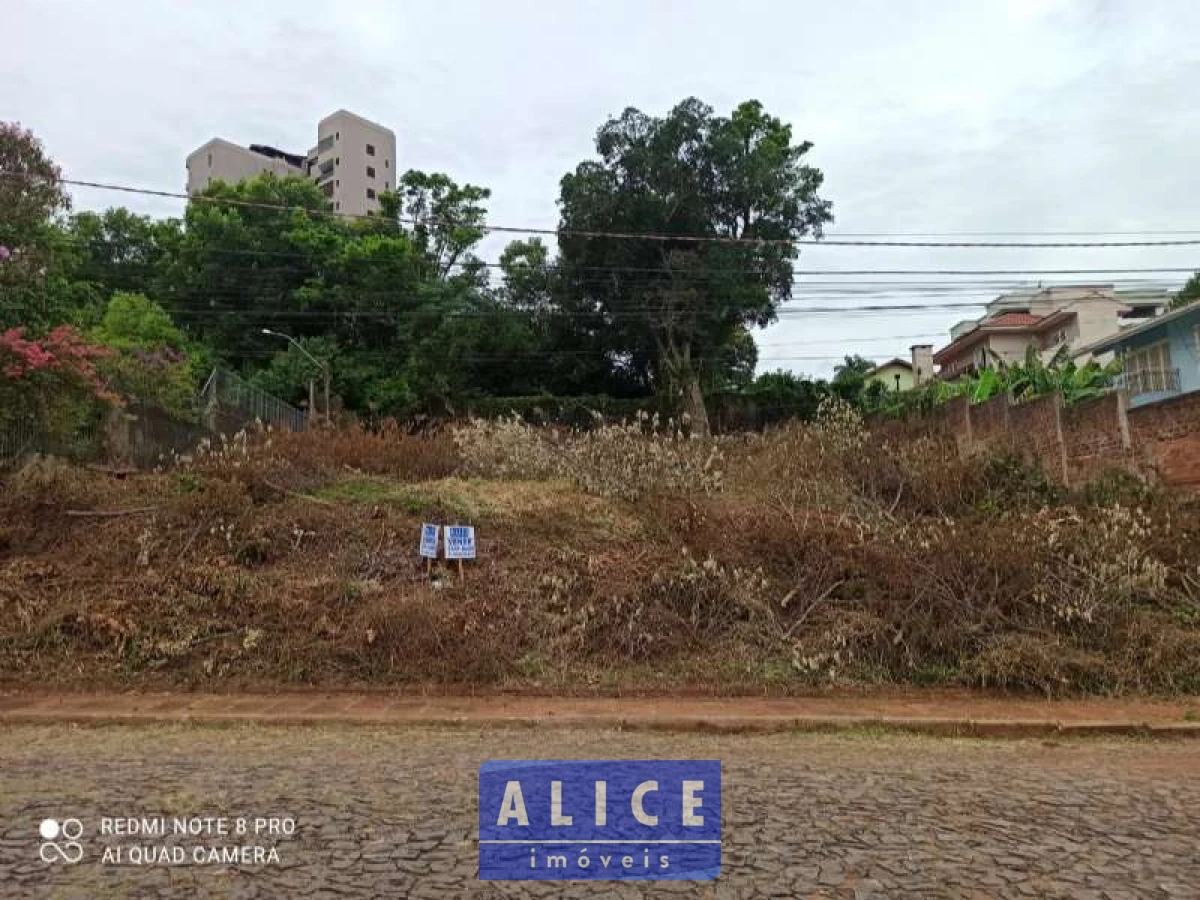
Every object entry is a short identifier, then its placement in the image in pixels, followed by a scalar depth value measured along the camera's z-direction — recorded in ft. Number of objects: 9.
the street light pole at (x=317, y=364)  94.46
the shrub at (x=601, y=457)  40.22
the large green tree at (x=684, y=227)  99.04
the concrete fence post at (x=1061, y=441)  41.55
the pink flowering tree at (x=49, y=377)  37.99
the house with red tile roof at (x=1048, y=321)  122.62
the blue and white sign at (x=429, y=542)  32.55
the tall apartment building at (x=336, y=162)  237.04
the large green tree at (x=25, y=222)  46.21
